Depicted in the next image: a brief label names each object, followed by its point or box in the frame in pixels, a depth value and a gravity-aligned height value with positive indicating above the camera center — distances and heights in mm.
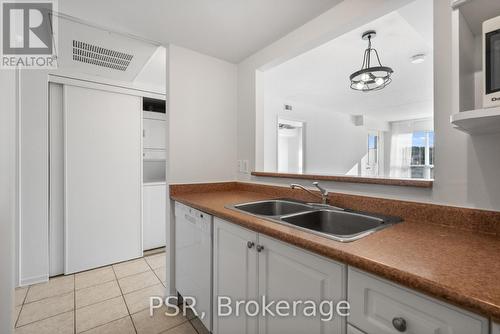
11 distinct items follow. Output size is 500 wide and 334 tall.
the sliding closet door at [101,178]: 2348 -141
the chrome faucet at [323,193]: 1479 -181
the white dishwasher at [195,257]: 1408 -643
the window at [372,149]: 6637 +500
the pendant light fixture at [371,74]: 2064 +871
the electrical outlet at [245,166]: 2217 -6
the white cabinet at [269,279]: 790 -493
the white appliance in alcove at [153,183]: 2930 -235
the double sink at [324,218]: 1150 -298
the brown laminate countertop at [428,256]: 509 -275
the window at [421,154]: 6230 +329
